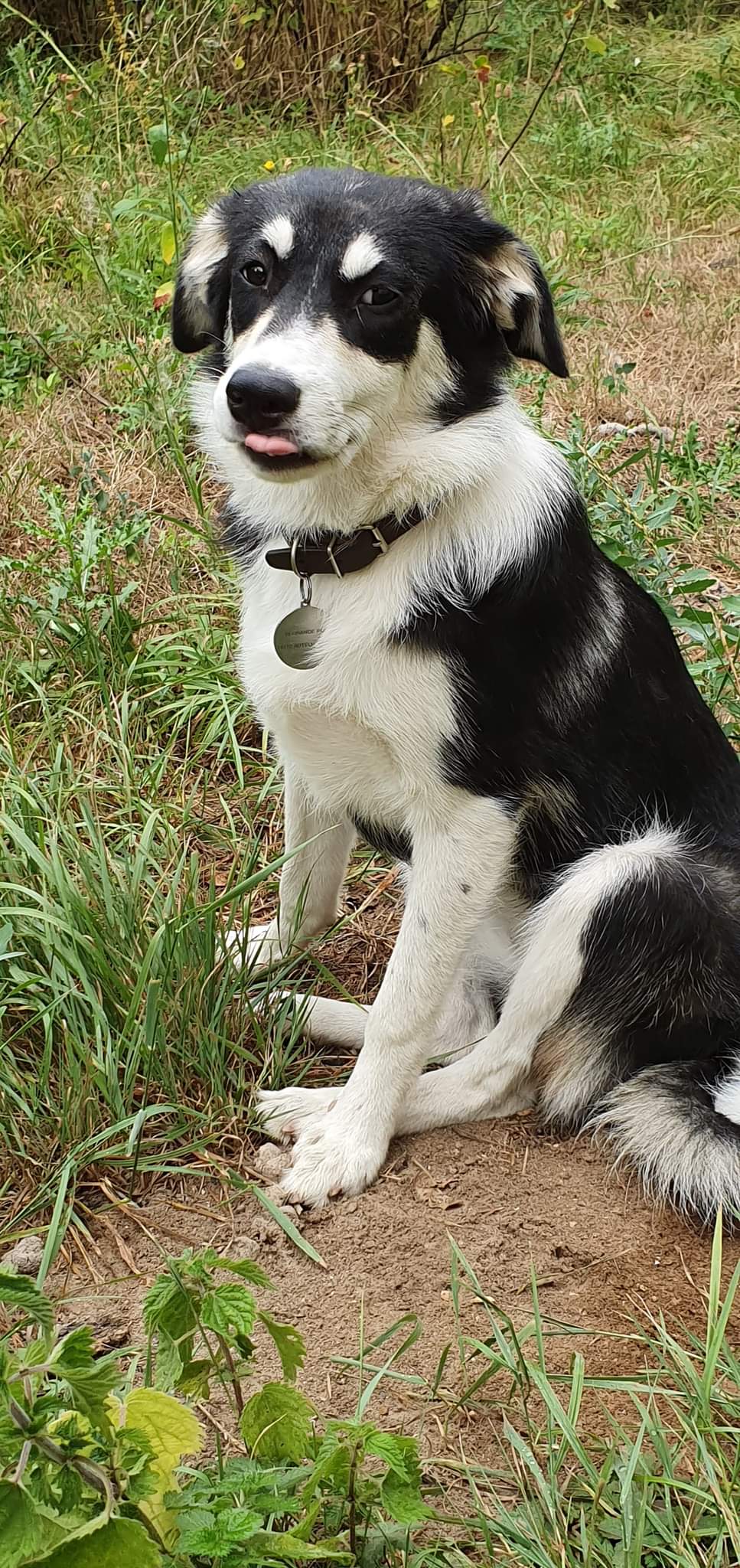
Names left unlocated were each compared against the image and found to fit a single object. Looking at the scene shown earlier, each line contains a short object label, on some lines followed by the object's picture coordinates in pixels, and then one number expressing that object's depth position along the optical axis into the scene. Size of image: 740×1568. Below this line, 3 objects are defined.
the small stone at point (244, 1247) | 1.89
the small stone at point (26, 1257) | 1.87
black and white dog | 1.88
